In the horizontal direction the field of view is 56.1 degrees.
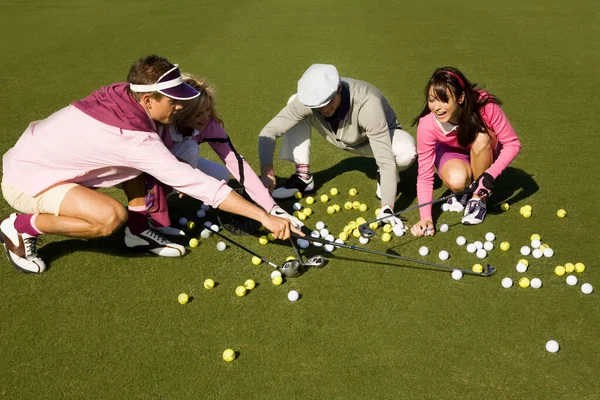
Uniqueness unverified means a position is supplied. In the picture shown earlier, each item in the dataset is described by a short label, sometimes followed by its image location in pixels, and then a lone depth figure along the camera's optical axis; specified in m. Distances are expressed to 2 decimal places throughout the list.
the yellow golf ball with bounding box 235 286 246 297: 4.02
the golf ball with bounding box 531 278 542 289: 4.00
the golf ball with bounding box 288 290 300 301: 3.94
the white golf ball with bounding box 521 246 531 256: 4.38
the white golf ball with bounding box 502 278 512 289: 4.02
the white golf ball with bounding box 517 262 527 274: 4.17
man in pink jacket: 3.72
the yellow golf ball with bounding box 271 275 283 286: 4.12
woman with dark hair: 4.36
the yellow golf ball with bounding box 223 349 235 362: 3.45
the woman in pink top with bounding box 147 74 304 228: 4.29
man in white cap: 4.39
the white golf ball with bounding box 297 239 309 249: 4.59
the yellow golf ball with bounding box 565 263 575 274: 4.14
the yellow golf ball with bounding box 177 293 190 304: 3.96
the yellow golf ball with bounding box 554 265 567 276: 4.12
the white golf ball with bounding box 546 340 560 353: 3.45
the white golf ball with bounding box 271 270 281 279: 4.16
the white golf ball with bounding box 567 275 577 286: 4.01
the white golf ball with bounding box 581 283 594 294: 3.91
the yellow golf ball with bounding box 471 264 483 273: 4.17
